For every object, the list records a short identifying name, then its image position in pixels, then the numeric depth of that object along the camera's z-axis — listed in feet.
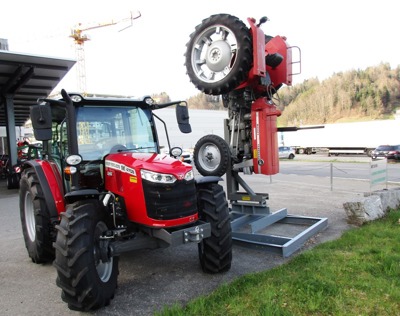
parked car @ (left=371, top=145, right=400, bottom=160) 90.91
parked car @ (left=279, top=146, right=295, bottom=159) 114.62
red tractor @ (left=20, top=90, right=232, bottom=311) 12.04
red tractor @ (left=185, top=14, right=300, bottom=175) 18.94
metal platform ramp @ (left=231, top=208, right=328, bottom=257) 18.08
